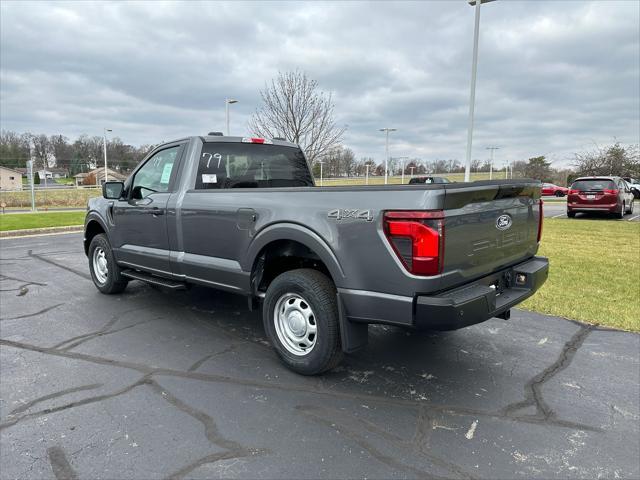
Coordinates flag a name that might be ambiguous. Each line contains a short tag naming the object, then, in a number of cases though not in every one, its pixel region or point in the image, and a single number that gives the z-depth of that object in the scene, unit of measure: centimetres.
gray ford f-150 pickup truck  277
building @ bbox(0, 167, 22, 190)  8356
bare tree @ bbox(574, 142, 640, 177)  4041
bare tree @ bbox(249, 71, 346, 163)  1783
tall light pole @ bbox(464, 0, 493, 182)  1483
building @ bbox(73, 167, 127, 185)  7900
